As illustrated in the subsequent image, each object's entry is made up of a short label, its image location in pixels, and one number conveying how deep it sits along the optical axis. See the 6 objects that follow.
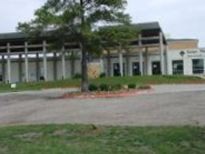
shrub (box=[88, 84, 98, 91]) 34.94
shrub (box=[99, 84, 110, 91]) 34.11
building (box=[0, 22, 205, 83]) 76.44
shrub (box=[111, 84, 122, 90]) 34.59
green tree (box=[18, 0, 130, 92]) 33.97
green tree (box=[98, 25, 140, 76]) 34.34
